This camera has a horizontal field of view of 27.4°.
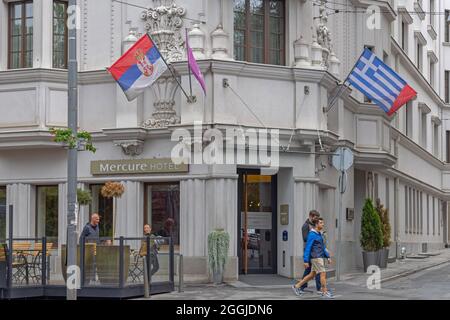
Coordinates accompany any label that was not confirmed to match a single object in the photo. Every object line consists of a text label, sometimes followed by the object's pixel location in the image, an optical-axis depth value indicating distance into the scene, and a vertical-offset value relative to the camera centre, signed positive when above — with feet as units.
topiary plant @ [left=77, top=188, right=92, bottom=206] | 78.79 +1.36
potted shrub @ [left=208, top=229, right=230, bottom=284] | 78.12 -3.41
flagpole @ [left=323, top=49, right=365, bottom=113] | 87.36 +10.85
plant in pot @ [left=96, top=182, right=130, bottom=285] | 66.85 -3.62
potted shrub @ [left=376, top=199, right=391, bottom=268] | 101.93 -2.28
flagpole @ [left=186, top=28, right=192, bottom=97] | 75.77 +12.32
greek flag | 84.23 +12.07
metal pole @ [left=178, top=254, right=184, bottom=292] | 71.00 -4.81
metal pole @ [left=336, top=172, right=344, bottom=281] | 80.23 -2.64
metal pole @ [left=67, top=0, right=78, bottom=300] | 61.31 +3.36
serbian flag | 77.30 +11.87
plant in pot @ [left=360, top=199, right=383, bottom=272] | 98.27 -2.43
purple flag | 75.46 +12.13
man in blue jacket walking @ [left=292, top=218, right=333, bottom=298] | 67.72 -3.13
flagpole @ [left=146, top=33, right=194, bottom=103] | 79.47 +10.75
